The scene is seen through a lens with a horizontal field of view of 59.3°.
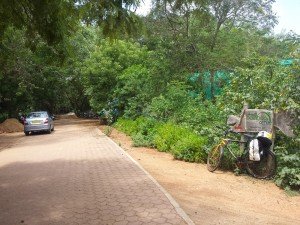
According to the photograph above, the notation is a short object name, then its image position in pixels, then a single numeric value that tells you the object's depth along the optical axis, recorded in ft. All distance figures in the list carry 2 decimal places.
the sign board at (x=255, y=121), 23.67
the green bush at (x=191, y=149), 26.89
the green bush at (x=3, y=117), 76.74
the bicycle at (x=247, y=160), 22.61
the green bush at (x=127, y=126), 44.56
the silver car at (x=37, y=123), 55.87
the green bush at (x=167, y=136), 30.88
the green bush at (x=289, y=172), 20.67
